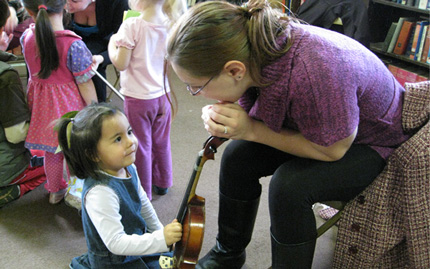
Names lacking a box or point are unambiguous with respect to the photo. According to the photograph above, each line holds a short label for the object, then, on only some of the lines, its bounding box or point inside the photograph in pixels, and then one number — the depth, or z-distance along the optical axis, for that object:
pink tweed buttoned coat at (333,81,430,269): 1.08
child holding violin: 1.21
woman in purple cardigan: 0.99
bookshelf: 3.00
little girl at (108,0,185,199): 1.66
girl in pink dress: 1.66
